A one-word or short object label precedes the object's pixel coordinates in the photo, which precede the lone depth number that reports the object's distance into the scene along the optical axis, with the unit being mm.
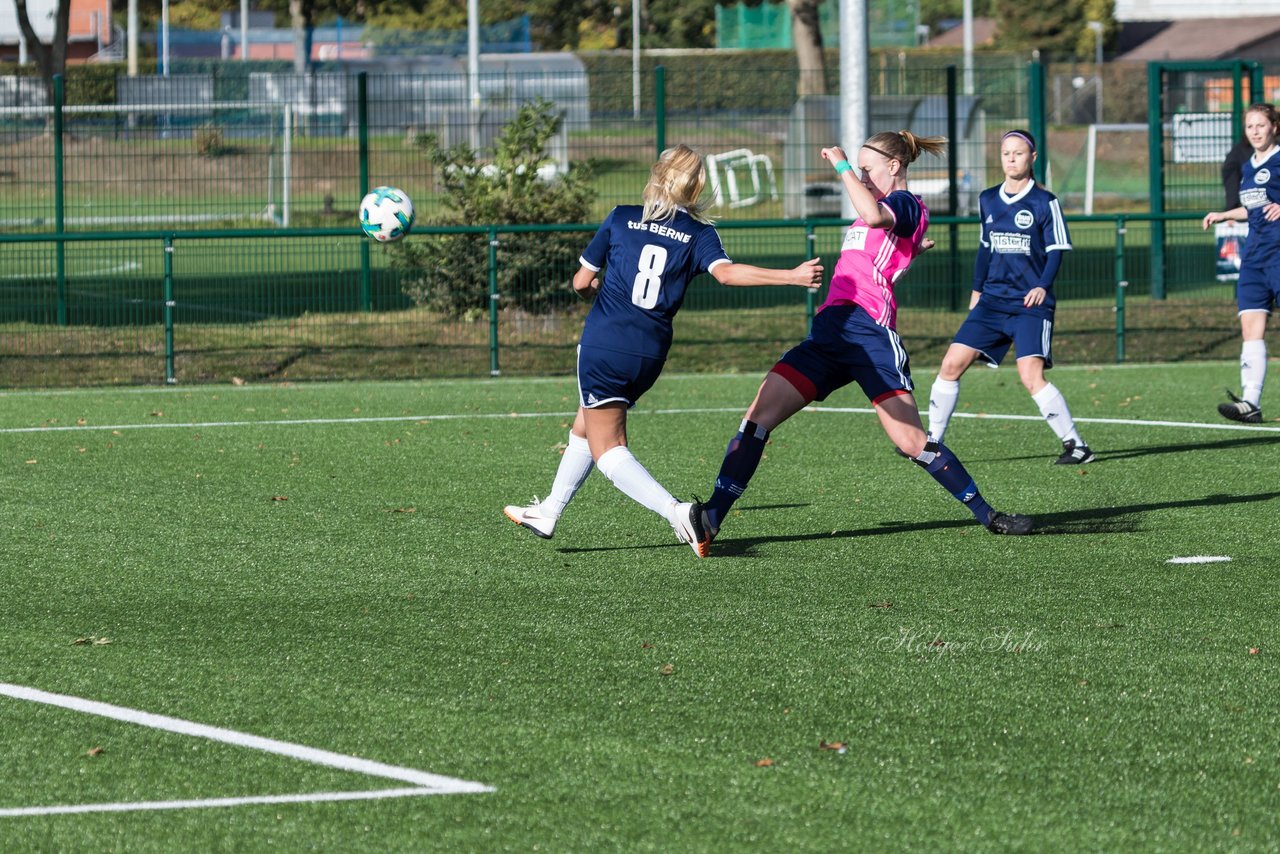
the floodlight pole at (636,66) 22180
